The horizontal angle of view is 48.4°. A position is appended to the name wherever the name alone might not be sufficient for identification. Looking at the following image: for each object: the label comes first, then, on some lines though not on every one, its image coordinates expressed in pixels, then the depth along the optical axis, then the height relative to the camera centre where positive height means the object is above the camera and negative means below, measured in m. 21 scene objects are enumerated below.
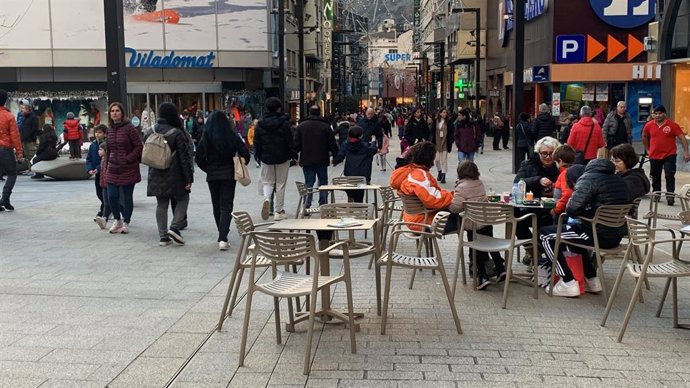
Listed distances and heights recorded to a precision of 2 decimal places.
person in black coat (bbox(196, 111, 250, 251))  9.60 -0.51
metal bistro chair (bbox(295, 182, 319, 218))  8.98 -1.06
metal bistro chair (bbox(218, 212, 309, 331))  5.73 -1.09
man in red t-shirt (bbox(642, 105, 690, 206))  13.30 -0.51
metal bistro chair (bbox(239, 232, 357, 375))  5.10 -0.97
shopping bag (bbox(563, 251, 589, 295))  7.27 -1.44
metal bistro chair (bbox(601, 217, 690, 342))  5.68 -1.19
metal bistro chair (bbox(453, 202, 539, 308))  6.90 -1.02
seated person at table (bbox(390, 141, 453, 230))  7.50 -0.67
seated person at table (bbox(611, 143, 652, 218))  7.55 -0.62
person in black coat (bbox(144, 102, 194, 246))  9.80 -0.71
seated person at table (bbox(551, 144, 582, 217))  7.29 -0.64
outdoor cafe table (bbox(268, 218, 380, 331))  5.96 -0.87
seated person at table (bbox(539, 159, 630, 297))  6.88 -0.88
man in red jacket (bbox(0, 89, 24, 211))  12.31 -0.43
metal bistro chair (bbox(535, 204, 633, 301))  6.80 -0.97
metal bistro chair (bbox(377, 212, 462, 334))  5.88 -1.16
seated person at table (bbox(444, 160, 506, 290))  7.39 -0.80
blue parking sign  32.12 +2.74
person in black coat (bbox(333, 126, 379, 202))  12.10 -0.62
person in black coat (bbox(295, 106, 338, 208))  12.30 -0.44
